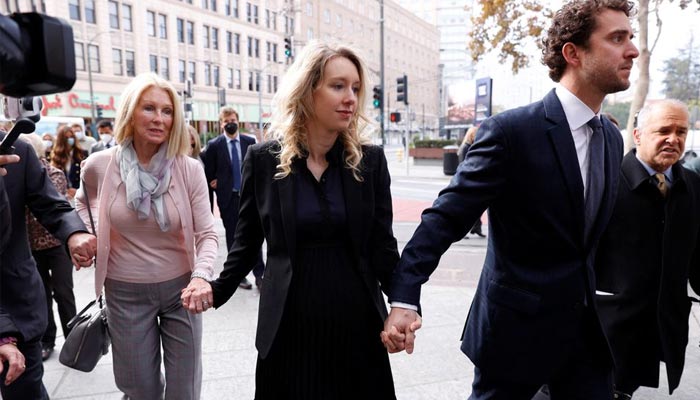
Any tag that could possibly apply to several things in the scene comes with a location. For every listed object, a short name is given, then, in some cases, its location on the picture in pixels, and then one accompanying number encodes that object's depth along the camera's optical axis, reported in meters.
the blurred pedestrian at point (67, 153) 7.38
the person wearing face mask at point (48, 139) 9.86
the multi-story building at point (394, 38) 67.56
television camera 1.28
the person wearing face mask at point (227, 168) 6.60
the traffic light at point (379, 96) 25.30
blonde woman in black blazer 2.15
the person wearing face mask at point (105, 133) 9.77
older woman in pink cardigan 2.65
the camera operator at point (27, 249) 2.34
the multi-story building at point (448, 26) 119.56
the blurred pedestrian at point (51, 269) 4.22
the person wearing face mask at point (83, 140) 8.14
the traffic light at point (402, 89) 22.52
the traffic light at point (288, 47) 24.48
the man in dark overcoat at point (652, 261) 2.83
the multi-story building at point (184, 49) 38.12
